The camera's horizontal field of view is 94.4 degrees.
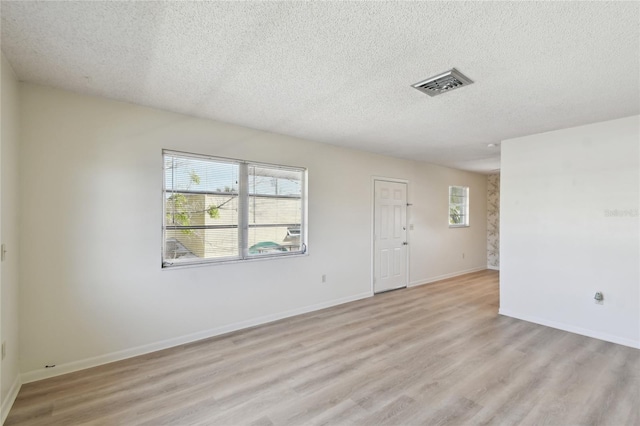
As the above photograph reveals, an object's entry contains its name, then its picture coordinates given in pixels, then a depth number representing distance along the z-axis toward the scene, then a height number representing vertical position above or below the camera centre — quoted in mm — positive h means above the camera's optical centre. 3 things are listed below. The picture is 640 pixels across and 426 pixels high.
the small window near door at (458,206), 6730 +168
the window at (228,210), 3186 +29
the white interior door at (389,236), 5230 -424
